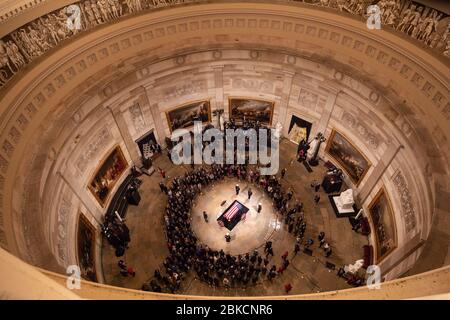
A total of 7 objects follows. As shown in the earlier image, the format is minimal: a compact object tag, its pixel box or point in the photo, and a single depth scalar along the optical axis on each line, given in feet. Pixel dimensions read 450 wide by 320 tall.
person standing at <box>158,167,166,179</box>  68.32
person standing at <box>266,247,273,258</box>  56.95
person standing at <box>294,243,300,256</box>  57.06
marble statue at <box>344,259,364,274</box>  53.62
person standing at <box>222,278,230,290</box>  53.47
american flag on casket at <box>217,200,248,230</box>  60.29
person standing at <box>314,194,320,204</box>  62.93
